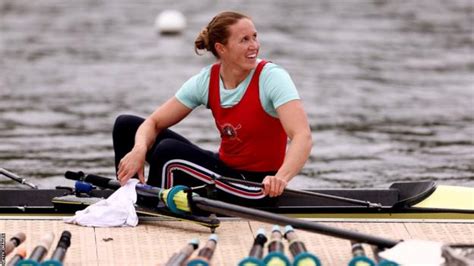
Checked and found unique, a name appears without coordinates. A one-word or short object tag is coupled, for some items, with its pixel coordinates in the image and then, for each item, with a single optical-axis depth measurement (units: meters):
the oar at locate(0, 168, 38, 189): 15.76
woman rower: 13.89
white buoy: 47.22
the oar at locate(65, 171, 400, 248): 12.27
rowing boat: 14.54
